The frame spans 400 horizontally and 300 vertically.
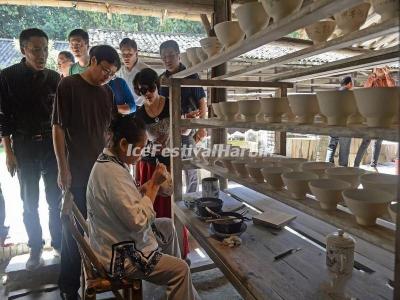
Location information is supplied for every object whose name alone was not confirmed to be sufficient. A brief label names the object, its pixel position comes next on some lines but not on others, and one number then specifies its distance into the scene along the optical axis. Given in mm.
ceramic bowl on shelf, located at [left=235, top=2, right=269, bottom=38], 1390
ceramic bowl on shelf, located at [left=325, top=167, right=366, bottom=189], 1452
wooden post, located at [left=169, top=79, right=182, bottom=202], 2598
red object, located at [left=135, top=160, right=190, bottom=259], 2957
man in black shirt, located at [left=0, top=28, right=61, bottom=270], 2670
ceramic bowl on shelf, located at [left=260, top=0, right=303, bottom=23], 1177
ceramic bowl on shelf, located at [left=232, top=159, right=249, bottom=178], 1986
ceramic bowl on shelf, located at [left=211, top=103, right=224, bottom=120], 2200
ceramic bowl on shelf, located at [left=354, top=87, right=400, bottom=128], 984
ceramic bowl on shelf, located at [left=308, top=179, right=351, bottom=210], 1262
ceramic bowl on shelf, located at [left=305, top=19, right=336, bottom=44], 1413
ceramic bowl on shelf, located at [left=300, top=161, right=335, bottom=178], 1672
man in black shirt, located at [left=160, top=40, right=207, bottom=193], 3131
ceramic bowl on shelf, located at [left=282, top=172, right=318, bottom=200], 1427
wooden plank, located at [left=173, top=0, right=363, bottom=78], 942
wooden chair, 1573
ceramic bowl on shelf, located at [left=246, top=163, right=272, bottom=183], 1835
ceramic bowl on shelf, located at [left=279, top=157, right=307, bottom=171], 1854
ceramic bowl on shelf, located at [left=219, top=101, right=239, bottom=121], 2051
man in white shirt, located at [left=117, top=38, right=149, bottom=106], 3162
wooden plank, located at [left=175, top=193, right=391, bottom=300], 1385
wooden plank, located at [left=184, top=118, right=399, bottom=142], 942
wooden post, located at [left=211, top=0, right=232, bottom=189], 3529
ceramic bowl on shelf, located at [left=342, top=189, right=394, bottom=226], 1082
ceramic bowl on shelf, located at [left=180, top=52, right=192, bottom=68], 2354
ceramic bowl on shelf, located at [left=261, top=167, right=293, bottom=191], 1639
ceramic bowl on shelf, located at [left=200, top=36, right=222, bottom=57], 1937
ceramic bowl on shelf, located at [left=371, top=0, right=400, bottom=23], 963
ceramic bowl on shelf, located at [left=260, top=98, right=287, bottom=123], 1601
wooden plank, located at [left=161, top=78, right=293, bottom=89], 2587
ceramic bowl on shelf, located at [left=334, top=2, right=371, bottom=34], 1219
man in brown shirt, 2285
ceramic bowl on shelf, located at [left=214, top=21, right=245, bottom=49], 1646
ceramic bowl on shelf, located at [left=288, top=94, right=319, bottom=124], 1347
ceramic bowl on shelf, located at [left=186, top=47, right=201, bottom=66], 2209
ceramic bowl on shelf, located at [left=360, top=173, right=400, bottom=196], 1230
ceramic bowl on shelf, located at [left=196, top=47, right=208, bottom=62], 2111
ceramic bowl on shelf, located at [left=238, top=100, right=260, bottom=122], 1844
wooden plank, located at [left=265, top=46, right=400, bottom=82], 1335
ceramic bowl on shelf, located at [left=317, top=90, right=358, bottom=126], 1153
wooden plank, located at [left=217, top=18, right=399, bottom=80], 890
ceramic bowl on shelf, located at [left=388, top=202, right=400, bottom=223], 1028
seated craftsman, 1648
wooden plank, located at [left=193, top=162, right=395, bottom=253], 999
